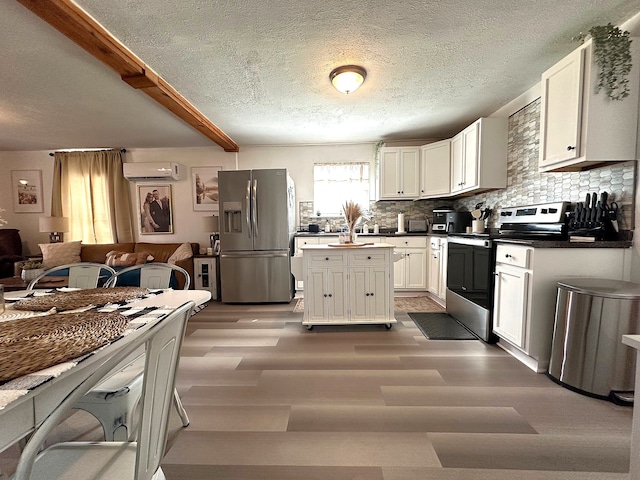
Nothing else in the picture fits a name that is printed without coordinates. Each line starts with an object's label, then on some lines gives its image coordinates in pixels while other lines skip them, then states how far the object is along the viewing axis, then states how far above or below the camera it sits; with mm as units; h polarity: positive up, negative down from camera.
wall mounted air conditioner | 4516 +856
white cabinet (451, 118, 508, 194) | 3158 +809
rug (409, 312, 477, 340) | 2602 -1107
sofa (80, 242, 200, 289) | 4407 -472
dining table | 510 -366
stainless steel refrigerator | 3787 -212
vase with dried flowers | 2744 +76
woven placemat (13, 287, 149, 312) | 1106 -356
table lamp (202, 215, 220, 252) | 4145 -45
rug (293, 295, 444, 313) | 3461 -1132
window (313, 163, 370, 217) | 4660 +629
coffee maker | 3943 +9
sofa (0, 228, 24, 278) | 3945 -471
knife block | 1950 -65
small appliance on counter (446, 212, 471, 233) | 3705 +9
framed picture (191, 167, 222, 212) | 4781 +588
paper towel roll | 4305 -8
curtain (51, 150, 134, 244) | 4652 +432
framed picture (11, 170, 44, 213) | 4750 +526
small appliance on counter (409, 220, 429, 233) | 4316 -71
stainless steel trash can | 1604 -709
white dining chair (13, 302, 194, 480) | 631 -572
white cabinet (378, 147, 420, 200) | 4195 +769
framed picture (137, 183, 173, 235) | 4809 +213
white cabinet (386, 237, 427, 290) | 4004 -617
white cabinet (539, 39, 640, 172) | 1811 +727
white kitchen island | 2697 -635
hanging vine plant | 1729 +1071
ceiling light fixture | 2377 +1292
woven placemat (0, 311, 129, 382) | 635 -341
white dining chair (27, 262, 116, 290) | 1746 -354
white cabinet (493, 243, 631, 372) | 1917 -404
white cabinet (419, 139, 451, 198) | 3914 +779
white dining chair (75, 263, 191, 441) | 1010 -683
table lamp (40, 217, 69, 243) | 4266 -70
